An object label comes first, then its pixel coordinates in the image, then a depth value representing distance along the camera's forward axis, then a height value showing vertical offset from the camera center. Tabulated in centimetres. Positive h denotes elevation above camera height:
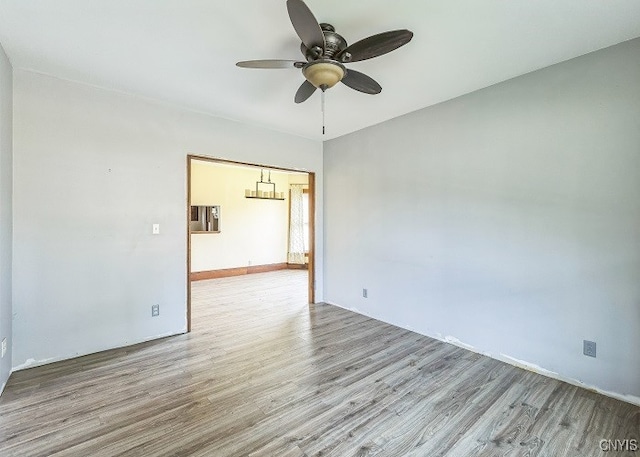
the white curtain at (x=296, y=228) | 735 +2
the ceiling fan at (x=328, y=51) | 157 +110
